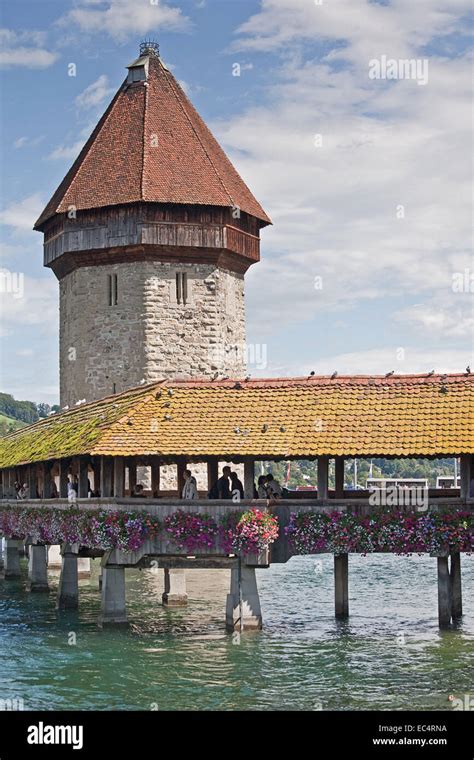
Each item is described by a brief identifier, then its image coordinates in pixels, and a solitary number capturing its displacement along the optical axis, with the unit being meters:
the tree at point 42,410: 192.56
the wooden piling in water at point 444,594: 22.45
